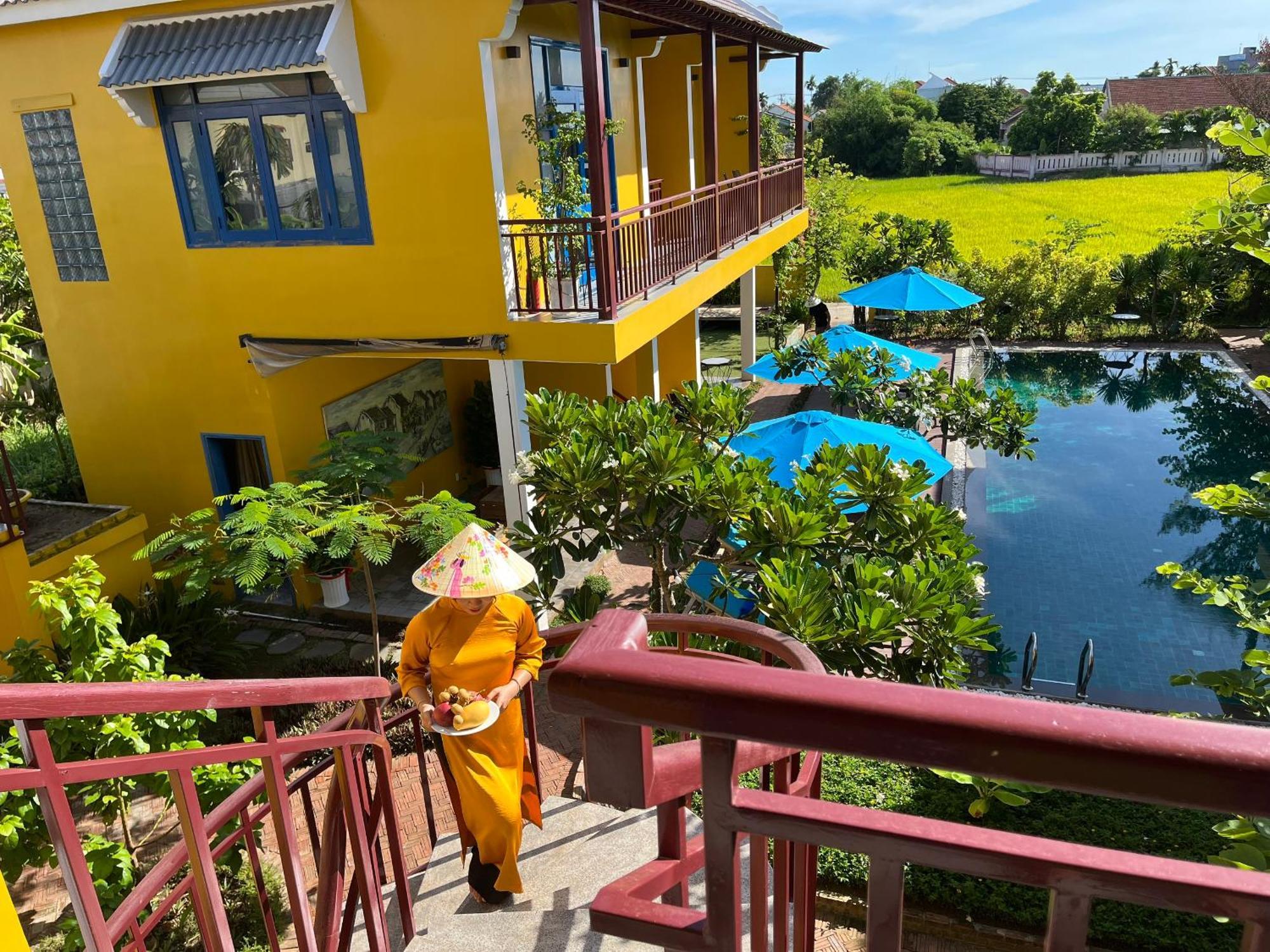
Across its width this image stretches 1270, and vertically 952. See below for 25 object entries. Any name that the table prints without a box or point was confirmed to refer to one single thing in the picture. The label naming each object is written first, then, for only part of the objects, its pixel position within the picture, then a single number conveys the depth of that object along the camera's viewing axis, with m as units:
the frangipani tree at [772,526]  5.63
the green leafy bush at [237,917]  6.50
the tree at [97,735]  5.59
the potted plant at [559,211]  9.97
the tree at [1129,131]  60.81
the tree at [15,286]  16.28
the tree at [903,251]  26.34
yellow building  9.73
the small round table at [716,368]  21.27
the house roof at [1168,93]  70.50
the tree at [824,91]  125.19
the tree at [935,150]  66.44
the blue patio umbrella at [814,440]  10.52
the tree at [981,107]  74.69
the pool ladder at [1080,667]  9.03
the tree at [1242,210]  3.35
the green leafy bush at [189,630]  10.12
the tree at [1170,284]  24.33
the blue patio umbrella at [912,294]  19.50
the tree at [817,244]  24.73
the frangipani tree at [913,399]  11.88
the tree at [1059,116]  61.88
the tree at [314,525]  8.47
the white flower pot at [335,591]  11.70
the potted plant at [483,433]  15.24
